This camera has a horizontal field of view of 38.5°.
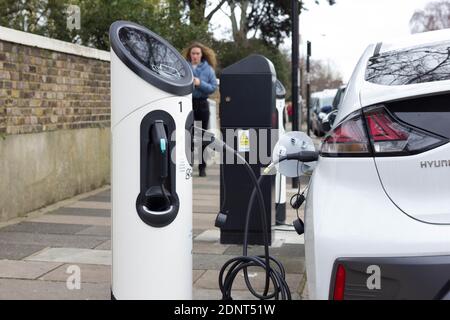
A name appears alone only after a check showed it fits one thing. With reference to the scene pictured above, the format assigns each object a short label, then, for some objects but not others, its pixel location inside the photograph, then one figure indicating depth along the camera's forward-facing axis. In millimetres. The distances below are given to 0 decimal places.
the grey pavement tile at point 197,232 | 6247
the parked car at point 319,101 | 32406
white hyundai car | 2494
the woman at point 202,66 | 8852
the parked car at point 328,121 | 5481
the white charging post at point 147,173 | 3328
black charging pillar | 5262
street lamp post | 8648
